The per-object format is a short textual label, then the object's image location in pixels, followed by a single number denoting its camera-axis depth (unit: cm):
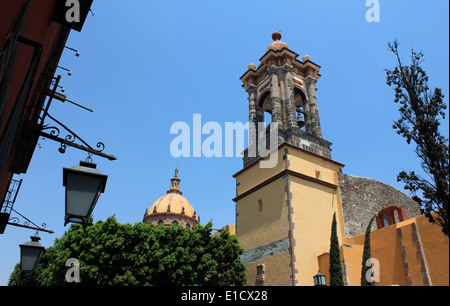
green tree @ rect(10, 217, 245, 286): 1370
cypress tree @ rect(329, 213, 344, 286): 1248
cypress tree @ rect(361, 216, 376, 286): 1249
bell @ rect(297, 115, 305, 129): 1816
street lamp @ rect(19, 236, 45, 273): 661
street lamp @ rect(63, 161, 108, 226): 335
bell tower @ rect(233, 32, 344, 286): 1430
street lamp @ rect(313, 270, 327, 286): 1179
